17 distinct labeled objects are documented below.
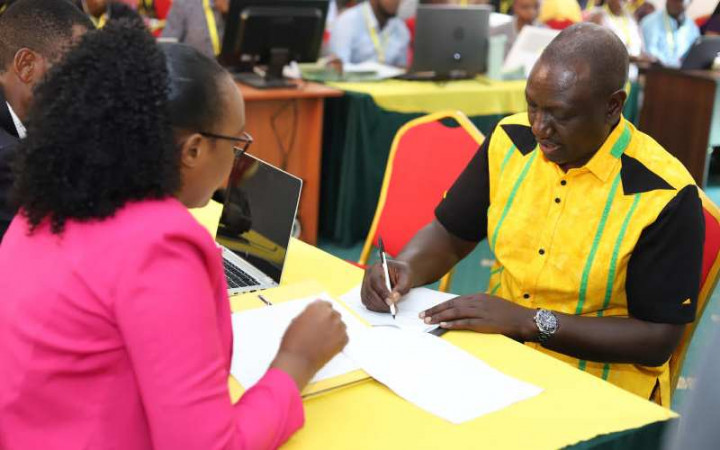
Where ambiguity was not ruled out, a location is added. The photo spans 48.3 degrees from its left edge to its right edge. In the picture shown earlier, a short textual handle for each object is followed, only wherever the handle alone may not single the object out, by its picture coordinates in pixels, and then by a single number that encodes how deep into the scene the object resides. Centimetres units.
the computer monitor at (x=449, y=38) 442
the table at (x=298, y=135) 396
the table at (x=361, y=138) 404
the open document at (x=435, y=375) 121
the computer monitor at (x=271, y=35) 390
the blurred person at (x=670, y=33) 750
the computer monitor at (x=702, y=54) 562
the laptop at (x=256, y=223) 171
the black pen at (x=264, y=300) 155
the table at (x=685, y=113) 530
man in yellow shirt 154
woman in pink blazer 87
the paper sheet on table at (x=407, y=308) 149
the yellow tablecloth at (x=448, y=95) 412
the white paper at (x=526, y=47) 485
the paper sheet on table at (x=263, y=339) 127
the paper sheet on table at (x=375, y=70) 454
